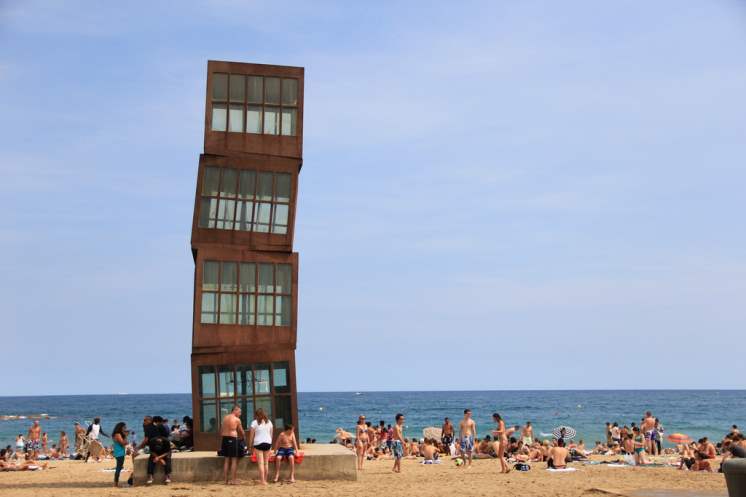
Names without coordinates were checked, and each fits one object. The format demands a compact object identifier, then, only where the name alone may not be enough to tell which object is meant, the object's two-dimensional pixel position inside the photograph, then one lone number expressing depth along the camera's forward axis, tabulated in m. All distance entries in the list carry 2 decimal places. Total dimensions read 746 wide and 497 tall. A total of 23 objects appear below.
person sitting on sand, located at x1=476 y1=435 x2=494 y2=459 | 29.64
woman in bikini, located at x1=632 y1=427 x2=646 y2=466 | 26.44
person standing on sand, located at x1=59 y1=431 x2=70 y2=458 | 38.44
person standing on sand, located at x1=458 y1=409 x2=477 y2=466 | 24.31
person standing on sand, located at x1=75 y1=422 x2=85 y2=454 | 37.01
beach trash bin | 14.08
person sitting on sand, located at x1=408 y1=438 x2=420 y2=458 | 33.44
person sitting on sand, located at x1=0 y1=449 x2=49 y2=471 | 27.22
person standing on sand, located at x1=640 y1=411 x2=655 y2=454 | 30.75
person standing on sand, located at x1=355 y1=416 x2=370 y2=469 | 26.33
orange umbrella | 31.13
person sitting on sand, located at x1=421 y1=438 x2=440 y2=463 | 29.09
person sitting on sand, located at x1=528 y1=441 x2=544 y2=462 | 28.20
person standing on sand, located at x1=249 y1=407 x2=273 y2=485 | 19.33
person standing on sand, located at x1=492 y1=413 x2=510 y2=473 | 22.78
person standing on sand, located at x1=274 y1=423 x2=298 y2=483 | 19.80
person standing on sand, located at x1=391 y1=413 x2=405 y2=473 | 23.30
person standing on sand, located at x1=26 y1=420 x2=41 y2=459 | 37.42
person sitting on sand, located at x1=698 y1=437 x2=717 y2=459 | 26.27
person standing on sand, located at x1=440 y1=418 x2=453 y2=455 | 32.91
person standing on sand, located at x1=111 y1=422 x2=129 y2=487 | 20.03
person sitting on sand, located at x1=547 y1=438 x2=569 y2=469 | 24.44
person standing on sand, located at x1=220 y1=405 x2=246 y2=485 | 19.12
